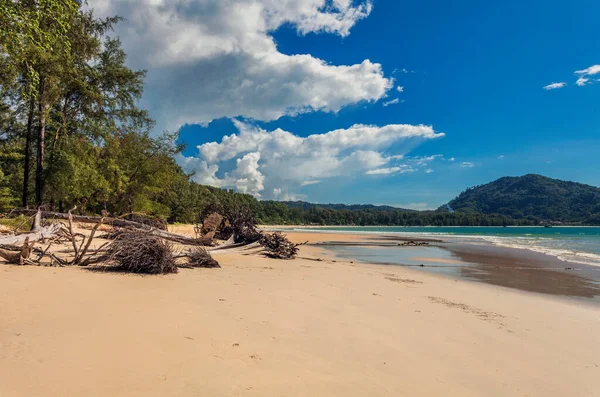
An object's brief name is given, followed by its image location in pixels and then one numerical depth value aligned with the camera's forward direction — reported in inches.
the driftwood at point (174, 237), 563.1
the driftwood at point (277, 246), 571.8
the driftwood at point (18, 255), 284.8
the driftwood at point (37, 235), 326.4
